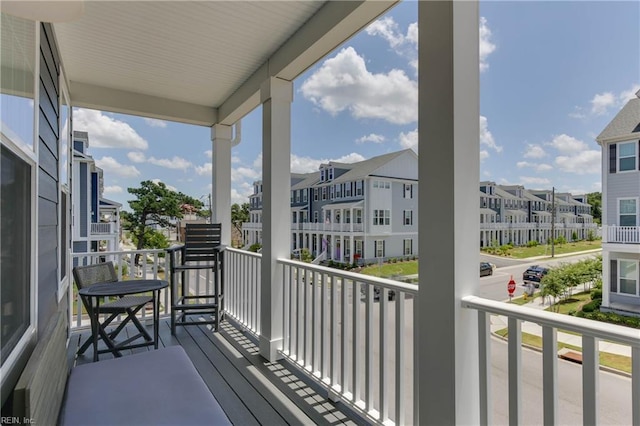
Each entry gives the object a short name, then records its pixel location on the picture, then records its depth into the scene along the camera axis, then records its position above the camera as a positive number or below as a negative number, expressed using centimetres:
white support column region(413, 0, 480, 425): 155 +0
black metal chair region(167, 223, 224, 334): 418 -62
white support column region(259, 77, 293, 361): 334 +16
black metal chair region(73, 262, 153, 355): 335 -89
